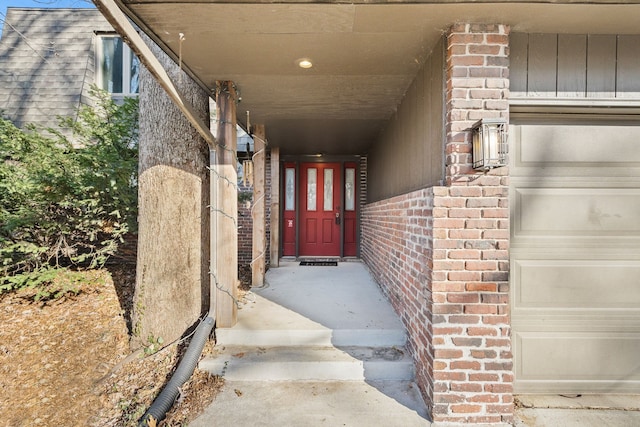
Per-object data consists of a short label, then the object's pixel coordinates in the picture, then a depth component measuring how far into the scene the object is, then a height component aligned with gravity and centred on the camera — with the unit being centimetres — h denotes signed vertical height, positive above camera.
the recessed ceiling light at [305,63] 227 +123
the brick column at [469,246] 181 -21
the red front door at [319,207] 623 +13
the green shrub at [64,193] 343 +24
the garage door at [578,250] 198 -25
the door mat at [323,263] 553 -100
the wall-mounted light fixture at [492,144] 171 +43
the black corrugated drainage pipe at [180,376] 180 -121
